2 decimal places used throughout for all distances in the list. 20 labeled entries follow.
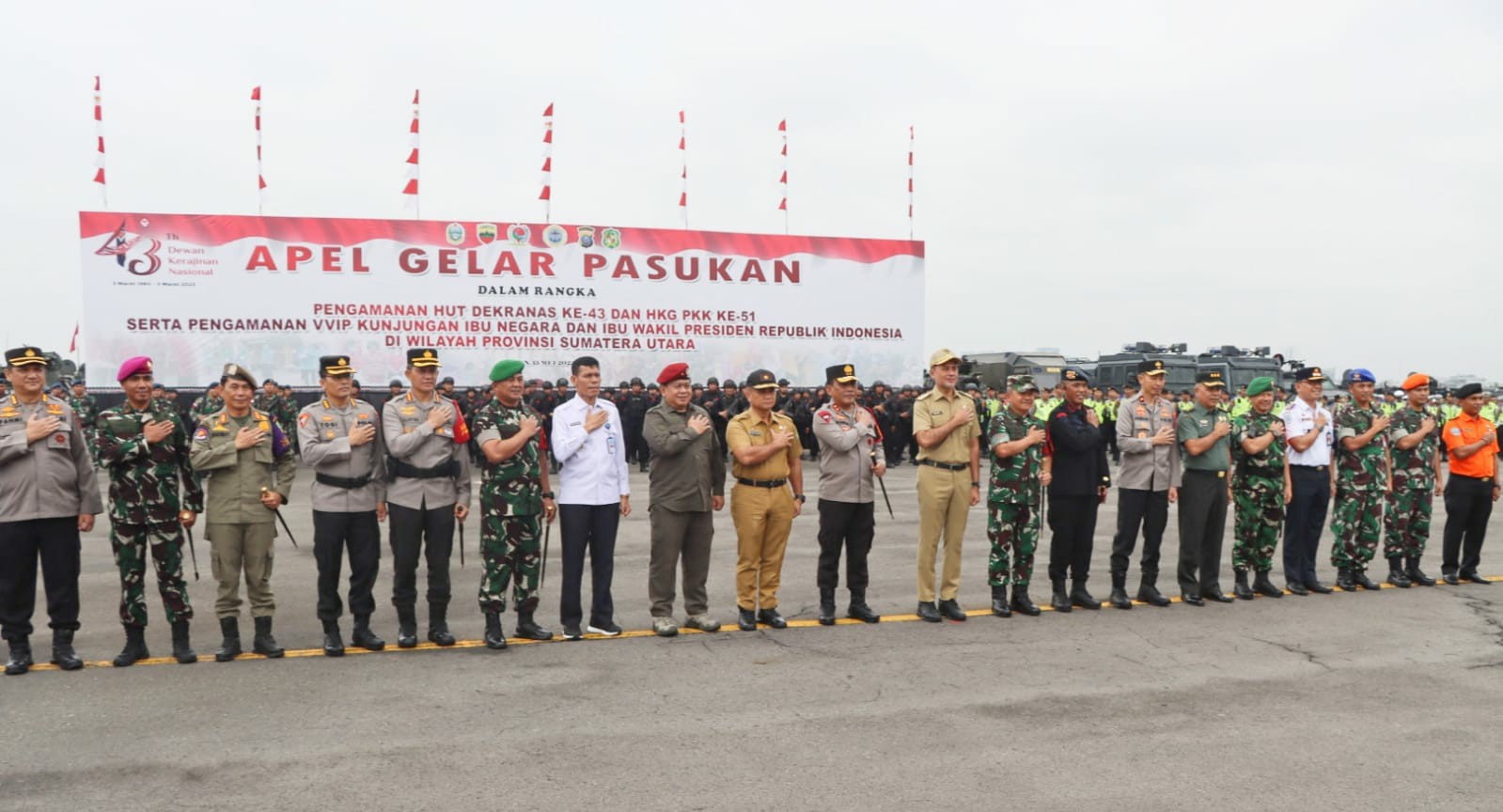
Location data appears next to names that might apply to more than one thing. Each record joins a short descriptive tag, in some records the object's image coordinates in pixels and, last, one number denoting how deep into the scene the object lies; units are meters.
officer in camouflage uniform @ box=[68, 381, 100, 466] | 14.90
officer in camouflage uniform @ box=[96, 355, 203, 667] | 5.78
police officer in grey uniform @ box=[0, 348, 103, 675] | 5.64
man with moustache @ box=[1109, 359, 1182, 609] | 7.46
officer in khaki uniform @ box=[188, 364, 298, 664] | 5.89
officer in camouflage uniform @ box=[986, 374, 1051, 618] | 7.12
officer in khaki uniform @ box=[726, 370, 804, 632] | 6.68
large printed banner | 20.23
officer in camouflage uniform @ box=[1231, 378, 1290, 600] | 7.74
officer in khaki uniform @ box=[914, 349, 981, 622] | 6.95
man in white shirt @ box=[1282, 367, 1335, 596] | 8.02
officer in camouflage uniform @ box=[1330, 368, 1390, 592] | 8.16
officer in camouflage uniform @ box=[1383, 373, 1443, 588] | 8.38
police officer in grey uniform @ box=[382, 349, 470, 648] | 6.16
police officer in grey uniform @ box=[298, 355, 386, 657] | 6.04
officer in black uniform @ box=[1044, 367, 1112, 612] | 7.22
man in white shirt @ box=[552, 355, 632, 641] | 6.52
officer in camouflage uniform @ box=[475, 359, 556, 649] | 6.23
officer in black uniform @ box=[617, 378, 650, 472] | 20.62
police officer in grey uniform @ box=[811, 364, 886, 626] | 6.89
